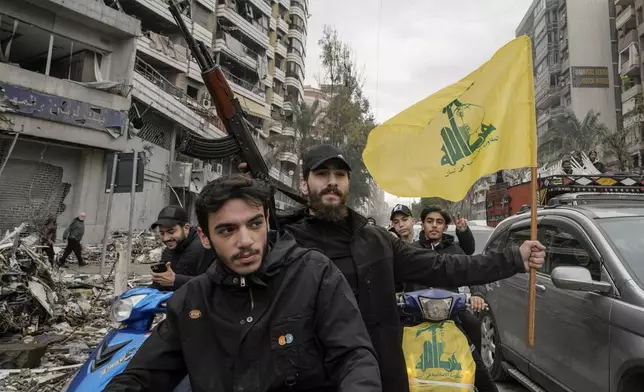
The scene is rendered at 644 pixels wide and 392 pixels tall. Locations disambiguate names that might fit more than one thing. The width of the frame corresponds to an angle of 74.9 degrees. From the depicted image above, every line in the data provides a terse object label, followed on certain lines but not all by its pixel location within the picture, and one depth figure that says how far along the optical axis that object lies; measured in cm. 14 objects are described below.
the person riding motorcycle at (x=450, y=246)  297
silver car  244
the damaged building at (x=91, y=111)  1352
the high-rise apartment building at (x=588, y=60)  4053
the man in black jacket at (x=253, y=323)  136
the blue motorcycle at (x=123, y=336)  223
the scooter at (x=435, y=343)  237
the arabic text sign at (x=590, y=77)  4041
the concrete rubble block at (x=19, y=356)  409
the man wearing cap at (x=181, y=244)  351
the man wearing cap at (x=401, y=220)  477
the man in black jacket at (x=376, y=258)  206
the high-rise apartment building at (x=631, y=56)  2993
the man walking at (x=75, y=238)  1061
